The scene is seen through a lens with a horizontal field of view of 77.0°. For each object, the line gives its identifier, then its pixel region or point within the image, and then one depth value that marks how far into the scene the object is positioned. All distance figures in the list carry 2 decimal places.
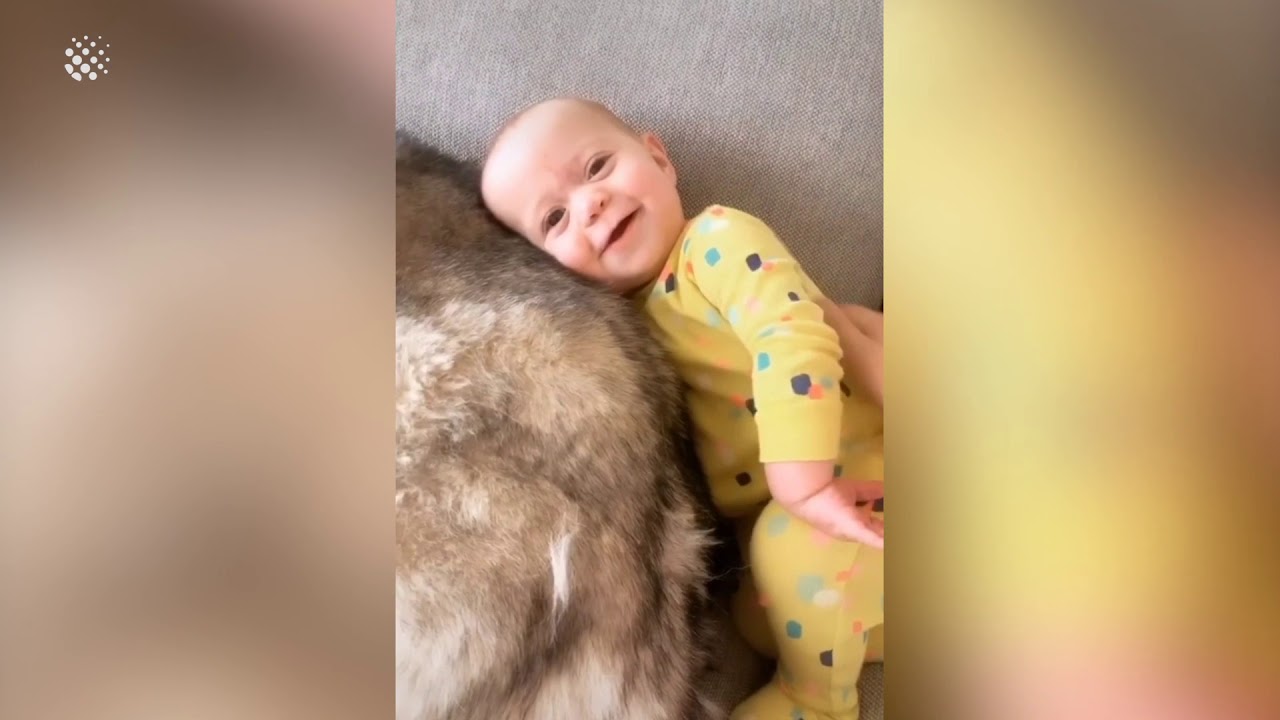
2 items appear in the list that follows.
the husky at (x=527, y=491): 0.74
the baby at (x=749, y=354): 0.77
